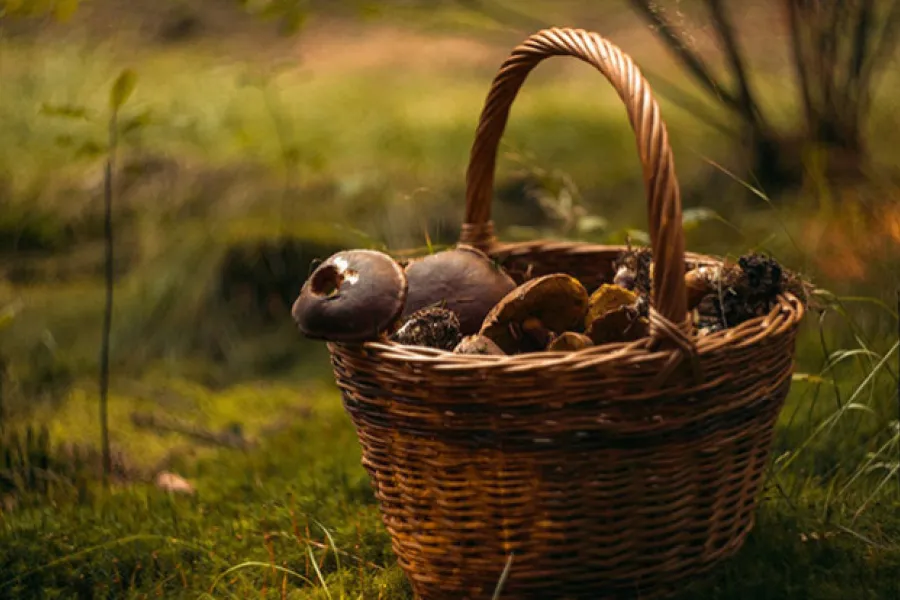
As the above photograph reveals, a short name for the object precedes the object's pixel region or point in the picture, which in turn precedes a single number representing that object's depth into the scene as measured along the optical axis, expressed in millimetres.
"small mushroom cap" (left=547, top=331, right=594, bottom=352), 1937
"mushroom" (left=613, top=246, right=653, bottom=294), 2287
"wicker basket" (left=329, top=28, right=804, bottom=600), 1758
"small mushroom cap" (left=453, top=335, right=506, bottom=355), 1953
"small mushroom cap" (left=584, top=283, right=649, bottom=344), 1995
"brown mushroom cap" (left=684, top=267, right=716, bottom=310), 2178
